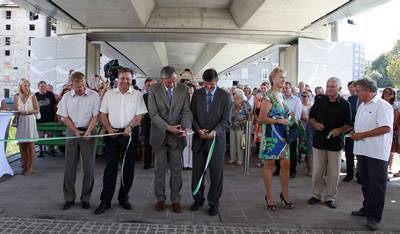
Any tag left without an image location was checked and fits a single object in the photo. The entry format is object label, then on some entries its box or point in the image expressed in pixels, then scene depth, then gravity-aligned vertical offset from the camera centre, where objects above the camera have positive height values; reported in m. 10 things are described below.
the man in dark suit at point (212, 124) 4.97 -0.19
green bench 8.16 -0.46
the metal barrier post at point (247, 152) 7.39 -0.80
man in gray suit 4.94 -0.21
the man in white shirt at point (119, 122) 4.97 -0.17
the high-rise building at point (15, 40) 75.12 +13.40
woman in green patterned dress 5.01 -0.26
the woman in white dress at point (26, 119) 7.20 -0.22
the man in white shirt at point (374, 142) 4.49 -0.36
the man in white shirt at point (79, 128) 5.10 -0.26
